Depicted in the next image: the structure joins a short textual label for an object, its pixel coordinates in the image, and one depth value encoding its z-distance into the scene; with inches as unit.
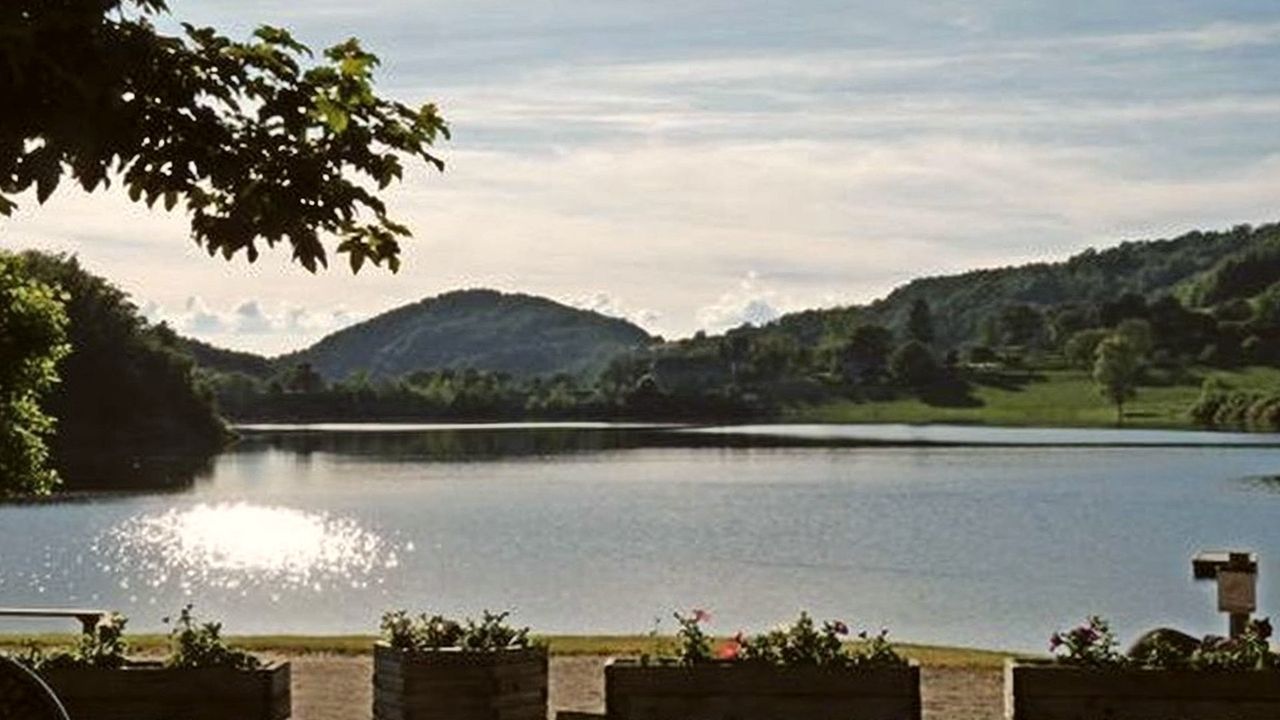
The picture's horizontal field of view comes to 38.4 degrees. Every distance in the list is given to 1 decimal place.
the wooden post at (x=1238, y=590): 832.9
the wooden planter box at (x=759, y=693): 663.1
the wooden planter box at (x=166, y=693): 670.5
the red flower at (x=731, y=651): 675.4
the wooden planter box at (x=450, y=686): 669.9
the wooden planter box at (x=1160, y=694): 661.3
